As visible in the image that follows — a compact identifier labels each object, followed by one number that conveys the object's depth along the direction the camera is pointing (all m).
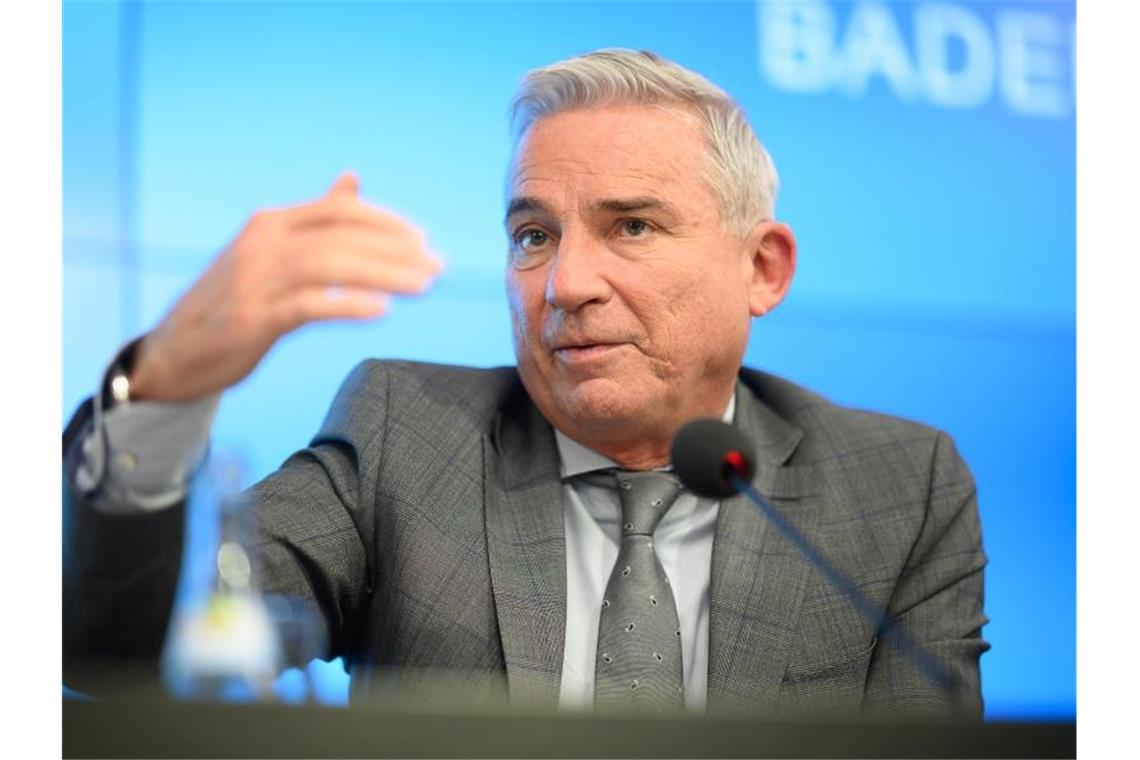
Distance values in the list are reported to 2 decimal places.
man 2.38
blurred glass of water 2.13
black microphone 2.24
